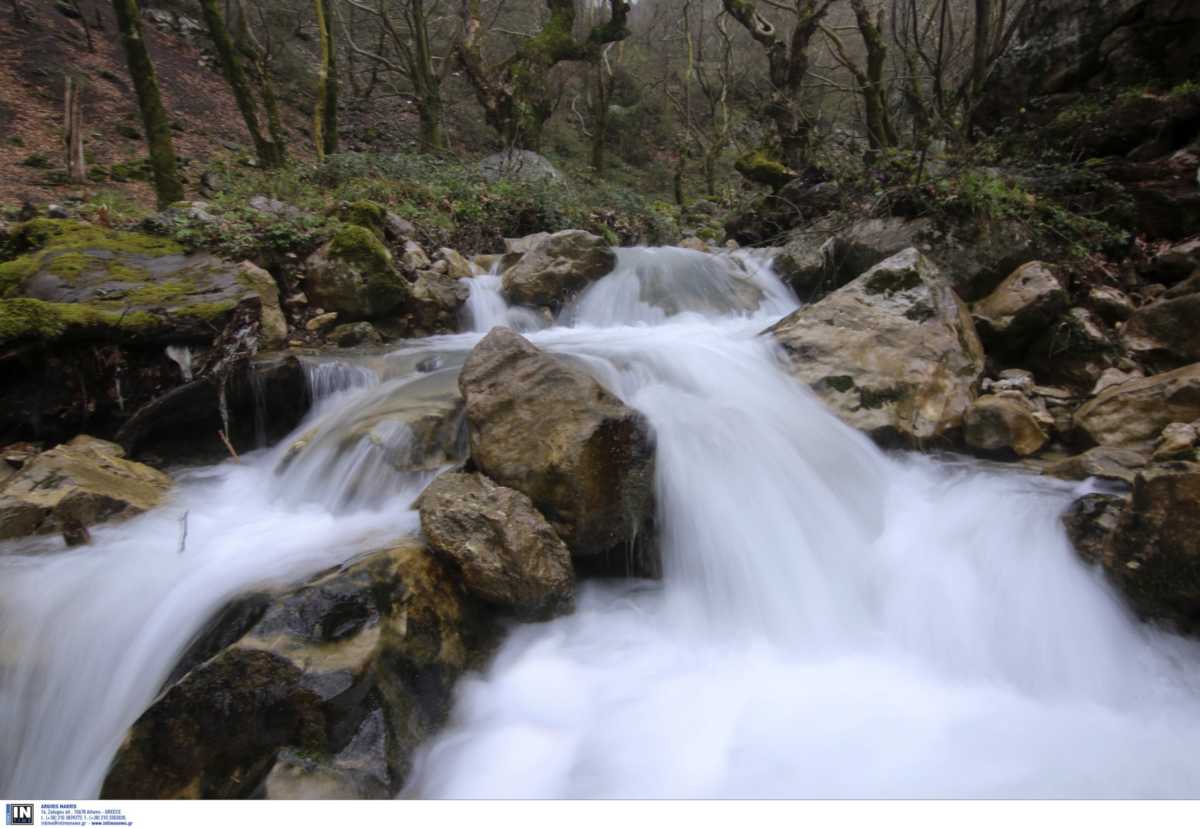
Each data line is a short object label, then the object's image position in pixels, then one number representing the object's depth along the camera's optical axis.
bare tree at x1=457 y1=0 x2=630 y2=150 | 13.06
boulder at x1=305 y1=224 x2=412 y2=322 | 5.88
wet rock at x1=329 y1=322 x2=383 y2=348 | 5.70
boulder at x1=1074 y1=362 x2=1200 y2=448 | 3.24
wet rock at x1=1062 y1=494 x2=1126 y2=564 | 2.71
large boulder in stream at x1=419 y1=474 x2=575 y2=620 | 2.71
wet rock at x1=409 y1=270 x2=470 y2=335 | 6.41
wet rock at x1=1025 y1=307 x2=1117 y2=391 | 4.48
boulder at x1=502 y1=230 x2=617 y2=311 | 7.11
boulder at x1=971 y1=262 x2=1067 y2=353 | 4.78
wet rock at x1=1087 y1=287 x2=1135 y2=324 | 4.82
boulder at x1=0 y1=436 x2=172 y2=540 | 2.93
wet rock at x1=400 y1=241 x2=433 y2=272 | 6.95
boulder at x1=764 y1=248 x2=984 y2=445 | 4.15
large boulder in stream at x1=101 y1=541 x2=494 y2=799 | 1.96
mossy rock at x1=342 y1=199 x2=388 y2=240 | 6.91
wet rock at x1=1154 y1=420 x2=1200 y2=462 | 2.76
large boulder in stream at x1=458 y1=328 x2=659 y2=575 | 3.02
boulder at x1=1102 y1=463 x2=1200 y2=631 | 2.23
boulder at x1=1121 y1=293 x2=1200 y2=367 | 4.14
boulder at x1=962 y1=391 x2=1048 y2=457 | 3.93
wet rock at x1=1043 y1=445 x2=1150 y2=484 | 3.09
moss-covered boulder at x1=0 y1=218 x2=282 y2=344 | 3.84
